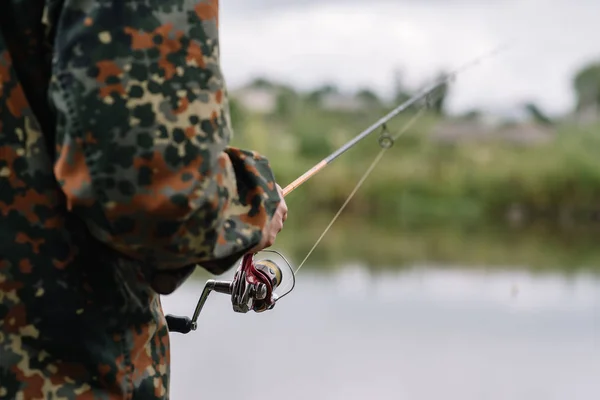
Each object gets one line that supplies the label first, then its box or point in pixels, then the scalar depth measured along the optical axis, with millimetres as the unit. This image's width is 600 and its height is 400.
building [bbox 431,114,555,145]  22000
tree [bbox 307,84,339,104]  30894
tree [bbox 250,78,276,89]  42156
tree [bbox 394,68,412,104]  26562
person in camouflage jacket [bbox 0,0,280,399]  883
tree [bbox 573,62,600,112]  39250
